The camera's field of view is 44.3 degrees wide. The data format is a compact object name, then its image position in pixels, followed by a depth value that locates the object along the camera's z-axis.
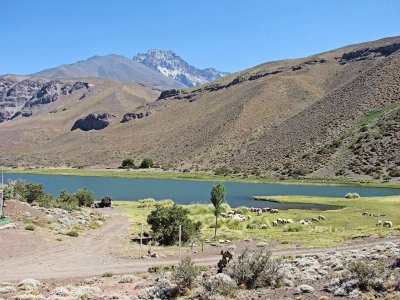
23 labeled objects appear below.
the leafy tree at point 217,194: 35.94
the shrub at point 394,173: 109.06
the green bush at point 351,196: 71.74
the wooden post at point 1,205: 33.62
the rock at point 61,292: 17.50
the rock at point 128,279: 19.91
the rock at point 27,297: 16.67
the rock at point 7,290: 17.89
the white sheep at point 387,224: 38.12
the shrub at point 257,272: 18.05
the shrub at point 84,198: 58.03
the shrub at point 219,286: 16.20
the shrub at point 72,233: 33.47
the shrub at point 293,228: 39.25
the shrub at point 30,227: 31.90
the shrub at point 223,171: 140.27
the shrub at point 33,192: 47.28
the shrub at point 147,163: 166.50
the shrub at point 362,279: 16.30
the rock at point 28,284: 18.23
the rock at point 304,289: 16.77
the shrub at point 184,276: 17.64
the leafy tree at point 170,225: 33.25
